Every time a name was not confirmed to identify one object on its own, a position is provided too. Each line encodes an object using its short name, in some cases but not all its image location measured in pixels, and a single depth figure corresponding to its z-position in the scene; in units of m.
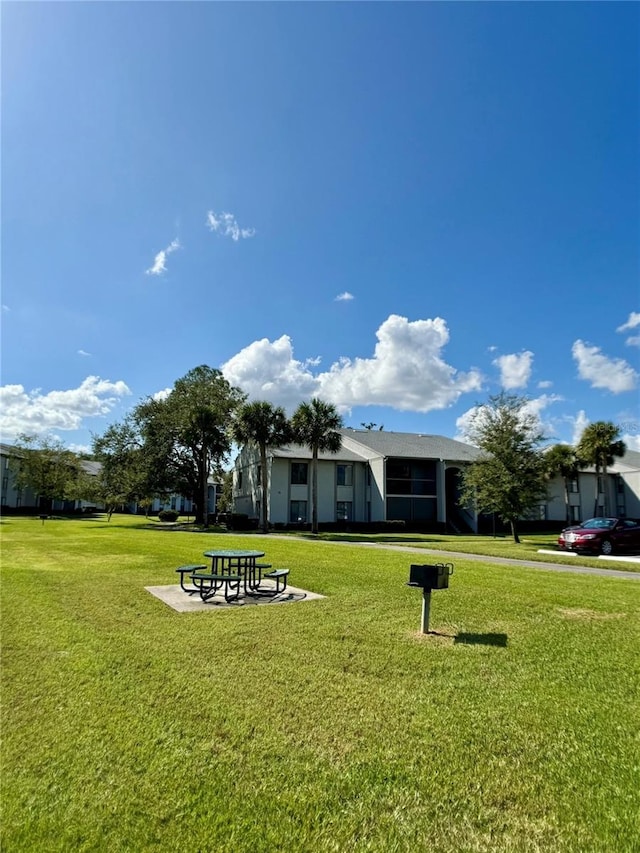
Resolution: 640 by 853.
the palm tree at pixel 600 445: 40.28
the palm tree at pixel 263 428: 32.75
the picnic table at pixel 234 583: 8.66
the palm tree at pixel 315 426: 33.44
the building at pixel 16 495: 54.66
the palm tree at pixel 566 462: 41.50
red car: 19.17
